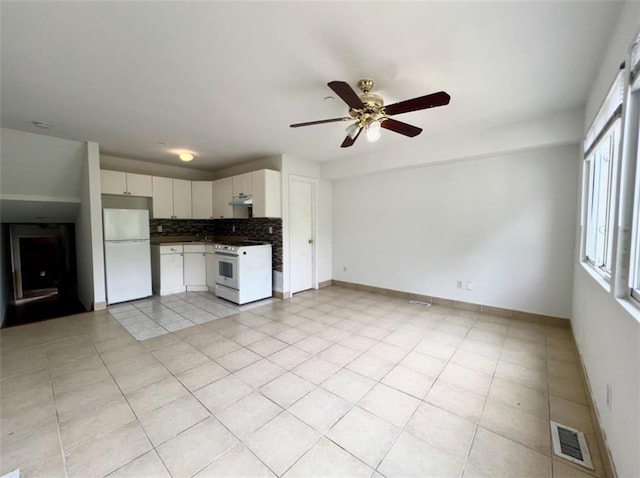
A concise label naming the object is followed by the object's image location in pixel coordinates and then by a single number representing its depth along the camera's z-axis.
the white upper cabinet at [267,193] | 4.43
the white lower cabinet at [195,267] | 5.15
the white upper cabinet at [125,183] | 4.43
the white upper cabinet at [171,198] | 5.02
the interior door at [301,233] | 4.87
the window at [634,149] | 1.34
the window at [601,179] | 1.85
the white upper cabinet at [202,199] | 5.52
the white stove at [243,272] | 4.30
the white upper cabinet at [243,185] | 4.68
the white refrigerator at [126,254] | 4.20
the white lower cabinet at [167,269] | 4.87
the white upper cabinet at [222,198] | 5.19
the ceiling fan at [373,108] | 1.84
